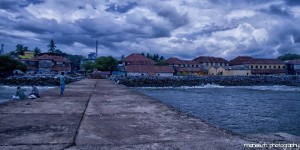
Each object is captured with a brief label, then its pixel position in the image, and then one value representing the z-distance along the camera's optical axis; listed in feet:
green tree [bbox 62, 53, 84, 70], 228.80
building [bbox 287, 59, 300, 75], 196.58
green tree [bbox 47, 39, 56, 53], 237.66
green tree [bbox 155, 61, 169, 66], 215.00
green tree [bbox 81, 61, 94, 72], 210.03
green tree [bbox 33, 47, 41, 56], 233.76
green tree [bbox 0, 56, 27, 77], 137.83
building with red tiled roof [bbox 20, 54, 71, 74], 179.22
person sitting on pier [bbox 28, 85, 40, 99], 34.35
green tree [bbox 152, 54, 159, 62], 247.70
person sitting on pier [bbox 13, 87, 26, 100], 34.12
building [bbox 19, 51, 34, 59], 218.26
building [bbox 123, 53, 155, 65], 192.65
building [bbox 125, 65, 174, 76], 167.94
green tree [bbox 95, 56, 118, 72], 166.81
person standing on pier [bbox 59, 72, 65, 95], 40.19
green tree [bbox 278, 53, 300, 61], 288.10
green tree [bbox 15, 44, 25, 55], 226.58
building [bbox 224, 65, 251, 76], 189.75
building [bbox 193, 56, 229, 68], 233.35
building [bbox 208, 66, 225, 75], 193.67
